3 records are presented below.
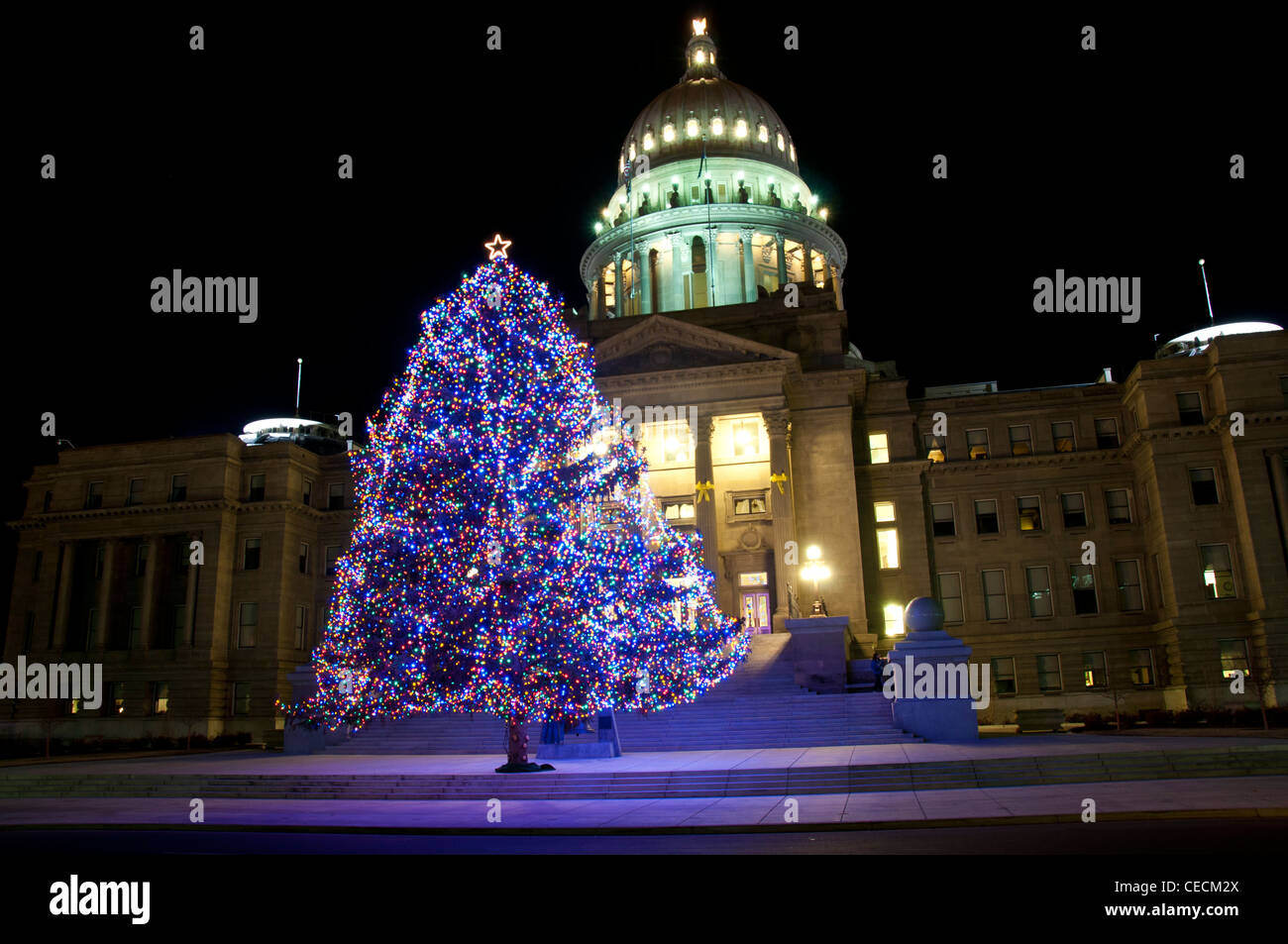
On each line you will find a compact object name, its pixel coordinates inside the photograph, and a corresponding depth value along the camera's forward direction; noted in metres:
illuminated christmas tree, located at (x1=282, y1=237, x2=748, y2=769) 23.75
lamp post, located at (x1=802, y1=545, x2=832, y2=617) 46.84
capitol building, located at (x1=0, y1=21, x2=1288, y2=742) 45.94
